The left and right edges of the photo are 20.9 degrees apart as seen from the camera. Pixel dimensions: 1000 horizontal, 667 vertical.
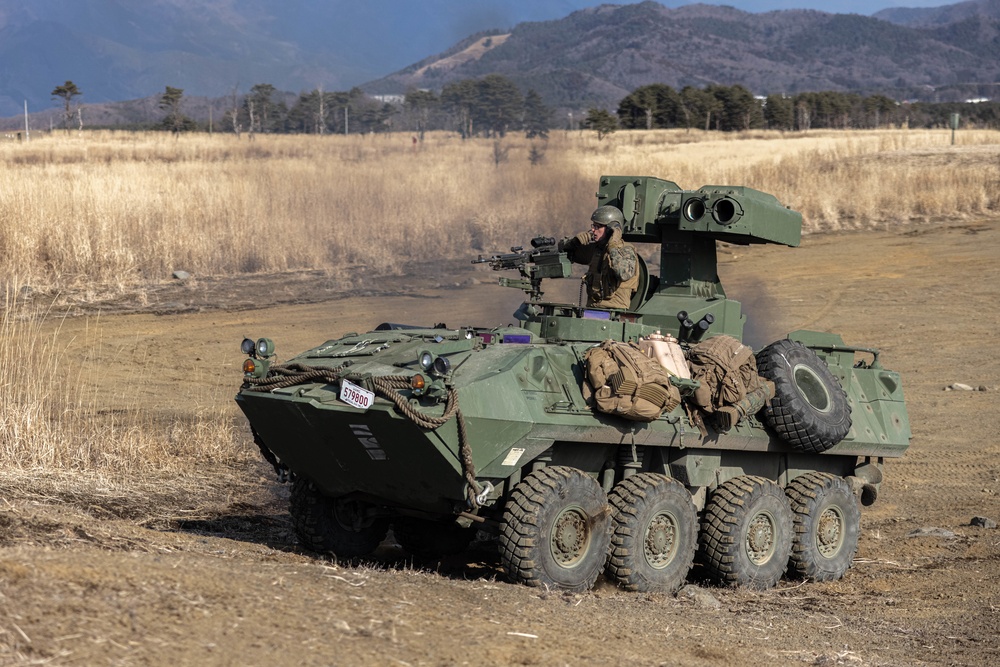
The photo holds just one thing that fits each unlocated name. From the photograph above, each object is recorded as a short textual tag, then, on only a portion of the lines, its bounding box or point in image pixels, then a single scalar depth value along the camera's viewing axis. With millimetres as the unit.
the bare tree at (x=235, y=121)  91947
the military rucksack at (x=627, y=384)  16731
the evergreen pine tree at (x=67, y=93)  101885
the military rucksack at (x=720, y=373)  17882
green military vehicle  15934
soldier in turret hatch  19785
